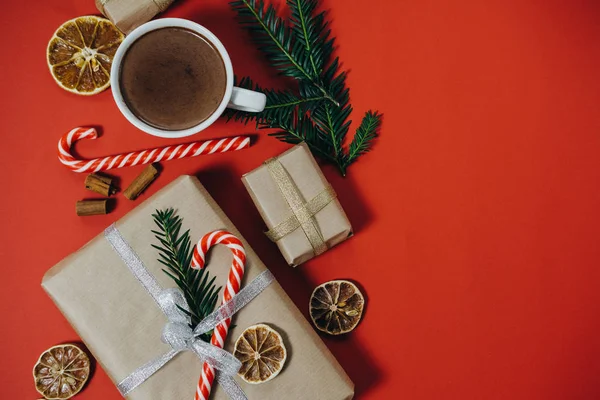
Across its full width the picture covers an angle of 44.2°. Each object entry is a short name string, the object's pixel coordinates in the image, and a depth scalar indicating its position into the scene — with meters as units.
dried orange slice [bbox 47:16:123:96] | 0.57
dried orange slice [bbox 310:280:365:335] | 0.58
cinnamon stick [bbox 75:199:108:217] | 0.58
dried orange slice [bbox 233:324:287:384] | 0.53
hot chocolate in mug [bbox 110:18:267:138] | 0.52
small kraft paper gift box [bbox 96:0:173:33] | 0.56
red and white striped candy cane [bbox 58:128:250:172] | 0.58
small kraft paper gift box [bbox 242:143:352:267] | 0.56
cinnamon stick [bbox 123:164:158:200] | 0.58
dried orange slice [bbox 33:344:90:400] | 0.57
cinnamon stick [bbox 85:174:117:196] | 0.58
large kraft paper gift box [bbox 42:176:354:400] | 0.54
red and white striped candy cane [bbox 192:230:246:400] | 0.53
